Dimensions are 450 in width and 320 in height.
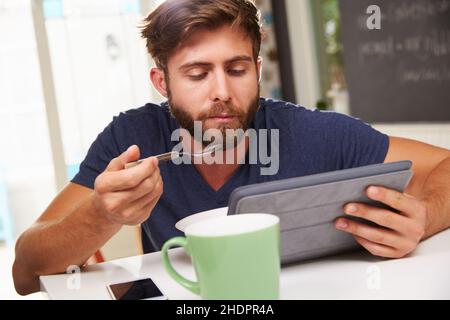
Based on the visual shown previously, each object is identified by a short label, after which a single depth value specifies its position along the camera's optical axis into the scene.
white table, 0.64
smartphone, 0.67
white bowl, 0.85
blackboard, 2.64
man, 0.77
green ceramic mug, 0.55
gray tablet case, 0.66
